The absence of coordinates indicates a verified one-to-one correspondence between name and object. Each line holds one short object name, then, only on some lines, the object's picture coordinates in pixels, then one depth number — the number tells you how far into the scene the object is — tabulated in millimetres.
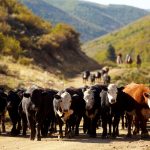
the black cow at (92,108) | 20978
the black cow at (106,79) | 48106
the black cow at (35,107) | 19859
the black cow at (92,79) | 50625
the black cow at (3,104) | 22641
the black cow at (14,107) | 22453
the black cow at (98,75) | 52469
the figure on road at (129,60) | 61059
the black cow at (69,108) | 20109
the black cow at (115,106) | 20567
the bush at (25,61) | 54272
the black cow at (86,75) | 51906
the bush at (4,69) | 42422
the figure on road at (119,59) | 69625
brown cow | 20328
